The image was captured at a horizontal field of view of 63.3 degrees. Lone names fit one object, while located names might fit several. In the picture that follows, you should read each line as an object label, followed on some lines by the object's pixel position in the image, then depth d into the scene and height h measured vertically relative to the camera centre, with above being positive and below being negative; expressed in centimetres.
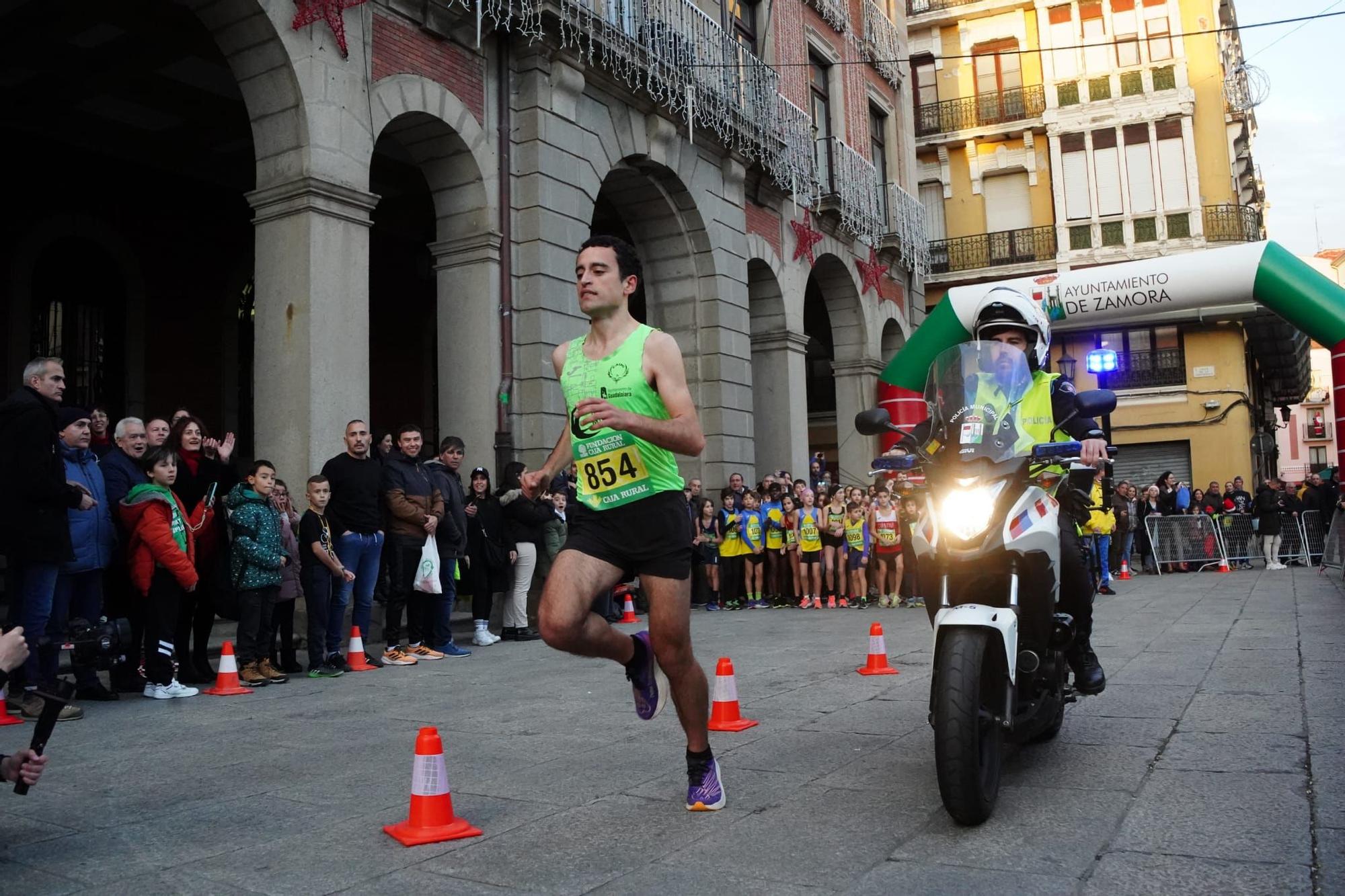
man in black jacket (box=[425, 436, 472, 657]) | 934 +10
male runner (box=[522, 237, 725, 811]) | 378 +13
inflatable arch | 1673 +374
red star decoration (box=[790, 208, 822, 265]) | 1939 +532
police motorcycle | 349 -11
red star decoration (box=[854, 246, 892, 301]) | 2225 +535
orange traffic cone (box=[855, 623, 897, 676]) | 720 -83
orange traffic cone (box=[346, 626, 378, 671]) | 839 -79
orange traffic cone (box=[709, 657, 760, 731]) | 531 -82
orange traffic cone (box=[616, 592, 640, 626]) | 1229 -83
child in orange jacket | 704 -6
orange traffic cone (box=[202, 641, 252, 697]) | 723 -80
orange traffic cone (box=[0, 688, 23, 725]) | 599 -85
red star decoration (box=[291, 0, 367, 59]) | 1011 +504
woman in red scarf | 779 +14
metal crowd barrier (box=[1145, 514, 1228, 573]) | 1941 -33
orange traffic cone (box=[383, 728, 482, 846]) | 350 -81
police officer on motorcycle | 428 +41
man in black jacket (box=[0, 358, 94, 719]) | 604 +38
